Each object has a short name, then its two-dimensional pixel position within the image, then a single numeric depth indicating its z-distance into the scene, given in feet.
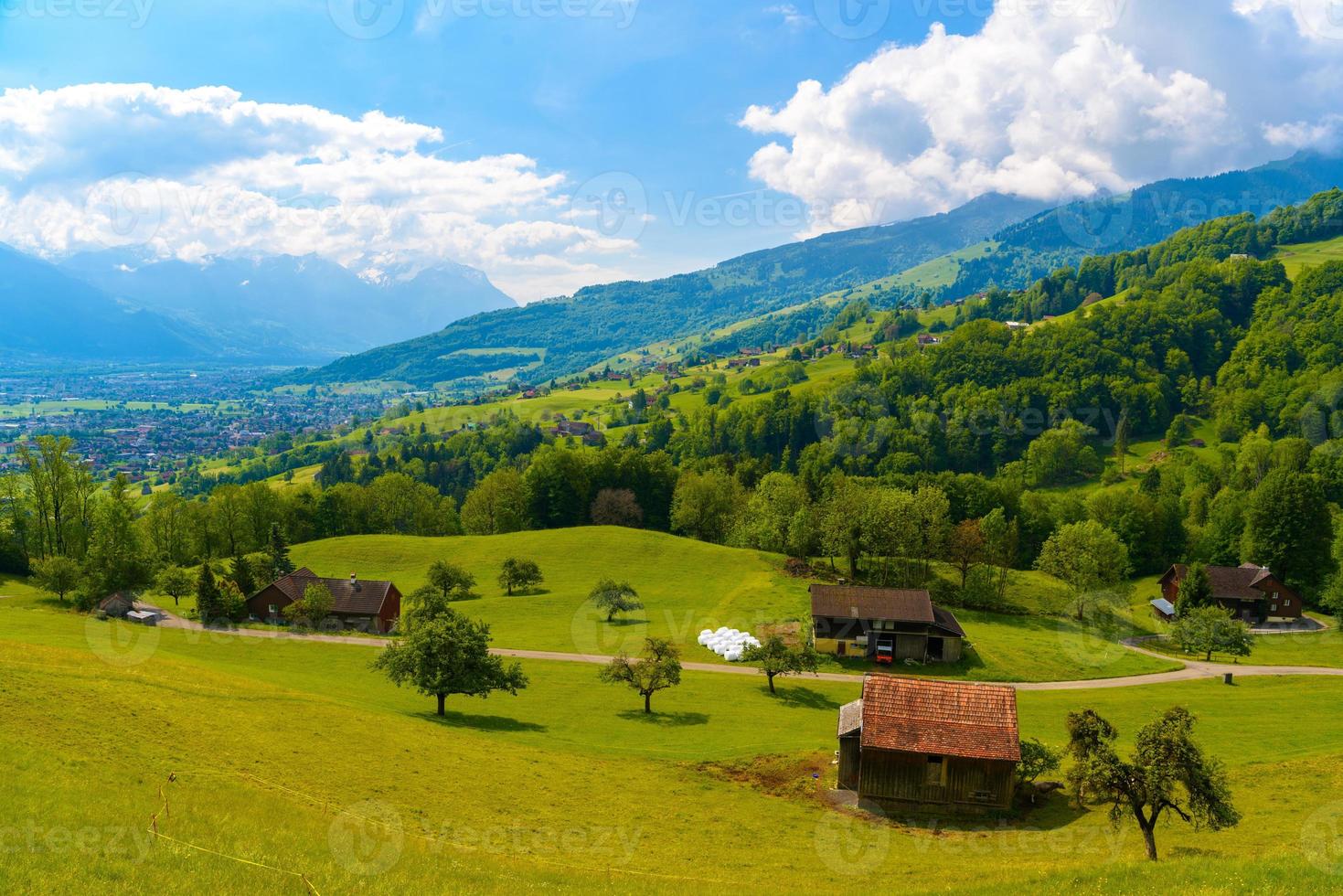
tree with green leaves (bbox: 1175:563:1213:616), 287.28
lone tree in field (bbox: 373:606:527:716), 157.79
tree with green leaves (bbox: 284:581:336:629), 252.62
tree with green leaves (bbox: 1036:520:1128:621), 296.71
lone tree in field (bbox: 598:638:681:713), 172.86
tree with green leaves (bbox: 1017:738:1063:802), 126.62
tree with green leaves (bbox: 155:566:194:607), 265.75
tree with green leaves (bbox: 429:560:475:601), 286.87
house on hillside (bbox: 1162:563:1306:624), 308.40
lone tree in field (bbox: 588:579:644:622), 260.62
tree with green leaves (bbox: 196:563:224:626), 249.34
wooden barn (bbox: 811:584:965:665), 233.76
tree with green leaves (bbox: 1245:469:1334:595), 337.52
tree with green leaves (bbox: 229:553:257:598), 274.77
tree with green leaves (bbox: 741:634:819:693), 192.34
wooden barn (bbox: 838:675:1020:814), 124.26
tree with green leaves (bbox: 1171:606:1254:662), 234.38
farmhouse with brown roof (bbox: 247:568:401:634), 262.88
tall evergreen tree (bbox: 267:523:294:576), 299.38
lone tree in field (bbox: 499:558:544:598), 294.87
